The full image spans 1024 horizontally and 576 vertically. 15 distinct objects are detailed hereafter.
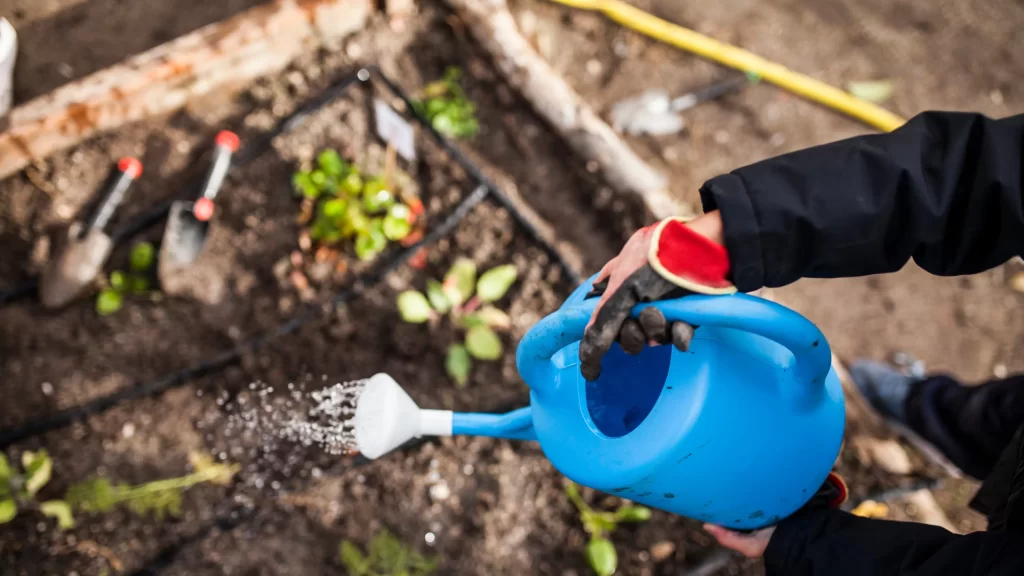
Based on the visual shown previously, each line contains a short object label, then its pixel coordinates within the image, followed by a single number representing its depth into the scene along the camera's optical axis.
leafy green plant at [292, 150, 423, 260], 1.85
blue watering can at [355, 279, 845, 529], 0.85
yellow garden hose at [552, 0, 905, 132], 2.29
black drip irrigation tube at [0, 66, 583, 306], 1.85
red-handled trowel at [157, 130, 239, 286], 1.81
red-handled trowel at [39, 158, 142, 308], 1.76
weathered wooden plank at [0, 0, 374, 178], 1.85
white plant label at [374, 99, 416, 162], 1.92
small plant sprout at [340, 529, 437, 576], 1.57
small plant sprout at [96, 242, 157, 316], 1.79
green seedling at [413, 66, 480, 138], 2.07
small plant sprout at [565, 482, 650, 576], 1.59
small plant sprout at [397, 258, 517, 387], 1.77
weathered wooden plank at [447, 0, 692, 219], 1.95
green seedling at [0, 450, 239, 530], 1.57
